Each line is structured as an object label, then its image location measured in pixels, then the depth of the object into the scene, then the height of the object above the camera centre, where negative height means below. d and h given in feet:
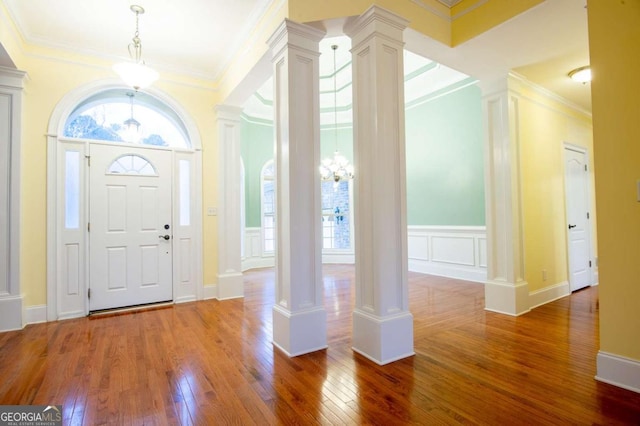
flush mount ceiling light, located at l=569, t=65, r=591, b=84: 11.48 +5.22
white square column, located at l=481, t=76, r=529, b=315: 11.80 +0.43
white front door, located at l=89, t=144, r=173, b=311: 12.77 -0.18
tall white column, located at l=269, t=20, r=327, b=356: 8.51 +0.70
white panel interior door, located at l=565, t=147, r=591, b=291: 14.66 -0.13
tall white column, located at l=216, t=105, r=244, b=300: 14.88 +0.70
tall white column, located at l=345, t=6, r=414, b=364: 8.02 +0.71
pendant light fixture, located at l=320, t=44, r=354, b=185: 18.90 +3.06
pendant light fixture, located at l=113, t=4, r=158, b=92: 9.50 +4.59
